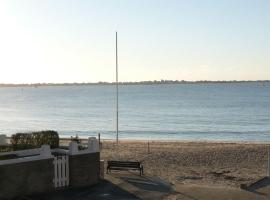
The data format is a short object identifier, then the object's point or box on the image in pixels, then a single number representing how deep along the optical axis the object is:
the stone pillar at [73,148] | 16.16
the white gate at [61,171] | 15.76
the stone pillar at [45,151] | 15.30
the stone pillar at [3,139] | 17.95
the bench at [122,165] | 19.08
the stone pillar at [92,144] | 16.80
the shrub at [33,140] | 17.34
